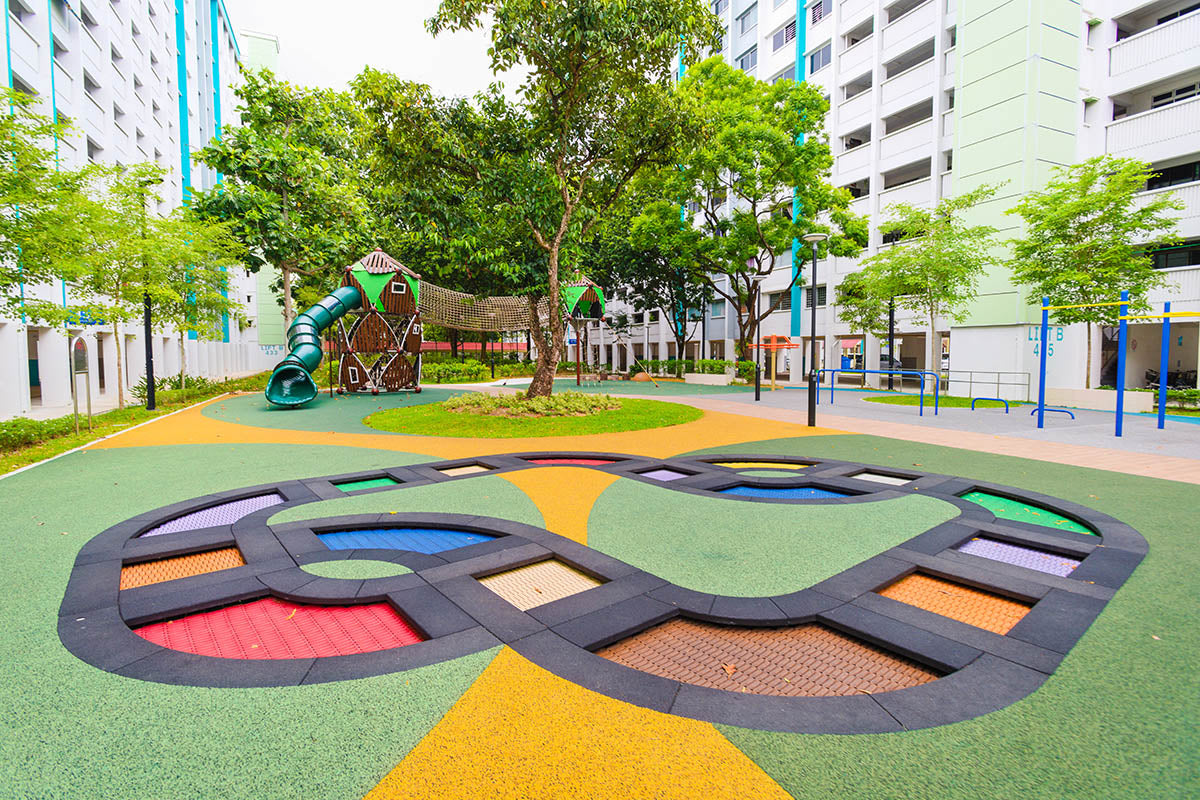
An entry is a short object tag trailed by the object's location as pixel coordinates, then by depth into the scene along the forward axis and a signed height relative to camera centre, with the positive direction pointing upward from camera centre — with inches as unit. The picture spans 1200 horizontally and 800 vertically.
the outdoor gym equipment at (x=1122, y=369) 442.3 -6.7
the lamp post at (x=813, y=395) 500.2 -28.1
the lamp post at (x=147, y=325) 638.7 +45.5
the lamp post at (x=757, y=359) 801.6 +5.2
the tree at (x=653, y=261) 1182.3 +241.1
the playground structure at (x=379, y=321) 819.4 +64.0
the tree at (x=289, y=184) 911.7 +295.6
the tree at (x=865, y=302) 909.2 +103.6
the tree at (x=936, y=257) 800.9 +146.2
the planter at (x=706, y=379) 1197.1 -35.1
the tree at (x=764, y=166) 983.6 +339.9
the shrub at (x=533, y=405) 560.7 -41.3
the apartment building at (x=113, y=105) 691.4 +432.5
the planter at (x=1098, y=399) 655.1 -45.0
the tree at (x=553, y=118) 494.3 +233.5
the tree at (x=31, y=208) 349.1 +99.6
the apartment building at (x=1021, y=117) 847.7 +398.9
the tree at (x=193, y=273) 645.3 +113.1
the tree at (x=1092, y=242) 700.0 +149.8
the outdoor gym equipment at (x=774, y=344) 1063.0 +33.5
